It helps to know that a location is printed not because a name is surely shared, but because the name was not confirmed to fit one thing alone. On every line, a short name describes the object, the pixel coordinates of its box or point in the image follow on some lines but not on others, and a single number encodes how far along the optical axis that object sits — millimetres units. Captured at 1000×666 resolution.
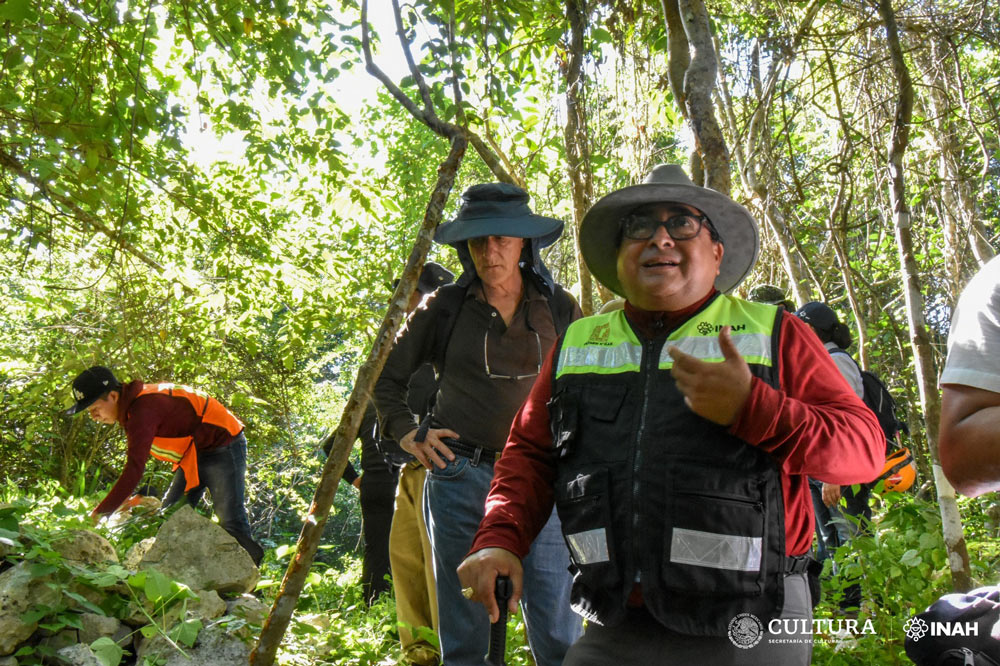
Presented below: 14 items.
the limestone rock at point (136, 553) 5227
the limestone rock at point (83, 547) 4562
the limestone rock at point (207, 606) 4387
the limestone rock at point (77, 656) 3904
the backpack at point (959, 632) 1513
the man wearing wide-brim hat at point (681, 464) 1692
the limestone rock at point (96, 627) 4176
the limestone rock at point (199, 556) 4977
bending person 5668
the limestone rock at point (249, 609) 4574
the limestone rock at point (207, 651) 3979
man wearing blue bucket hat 2951
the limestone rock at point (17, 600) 3863
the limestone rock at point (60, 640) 4064
